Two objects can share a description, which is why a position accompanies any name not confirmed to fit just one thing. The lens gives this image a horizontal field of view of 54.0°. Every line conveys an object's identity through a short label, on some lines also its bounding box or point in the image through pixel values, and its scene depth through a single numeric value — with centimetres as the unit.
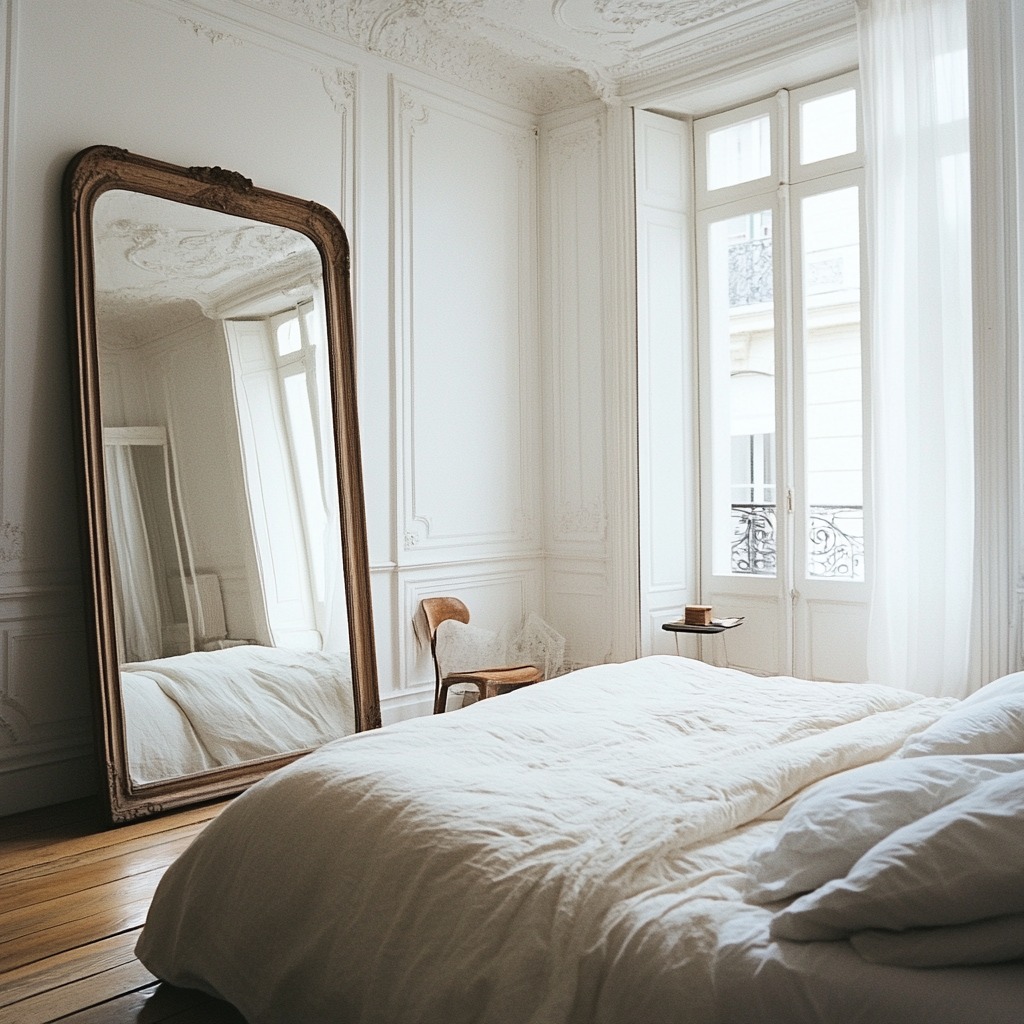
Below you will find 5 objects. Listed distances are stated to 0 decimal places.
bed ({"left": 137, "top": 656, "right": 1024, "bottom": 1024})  130
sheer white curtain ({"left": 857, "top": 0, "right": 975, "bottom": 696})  388
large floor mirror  354
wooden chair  420
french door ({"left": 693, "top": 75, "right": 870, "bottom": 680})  459
